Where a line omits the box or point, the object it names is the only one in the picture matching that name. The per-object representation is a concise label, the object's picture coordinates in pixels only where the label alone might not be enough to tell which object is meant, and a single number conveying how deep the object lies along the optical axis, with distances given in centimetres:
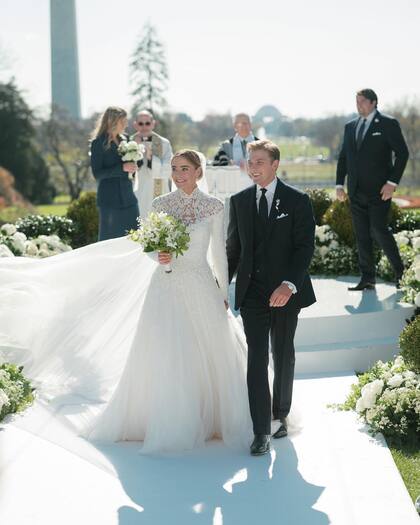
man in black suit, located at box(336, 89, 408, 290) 876
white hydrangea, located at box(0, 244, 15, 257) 923
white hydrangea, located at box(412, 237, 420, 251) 912
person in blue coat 891
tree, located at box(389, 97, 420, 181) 4416
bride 566
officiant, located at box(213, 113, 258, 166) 1073
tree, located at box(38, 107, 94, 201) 4225
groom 552
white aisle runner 462
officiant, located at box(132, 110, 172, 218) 1022
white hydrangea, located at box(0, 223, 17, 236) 1126
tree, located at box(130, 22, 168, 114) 4622
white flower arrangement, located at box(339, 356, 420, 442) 576
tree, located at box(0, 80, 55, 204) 3669
